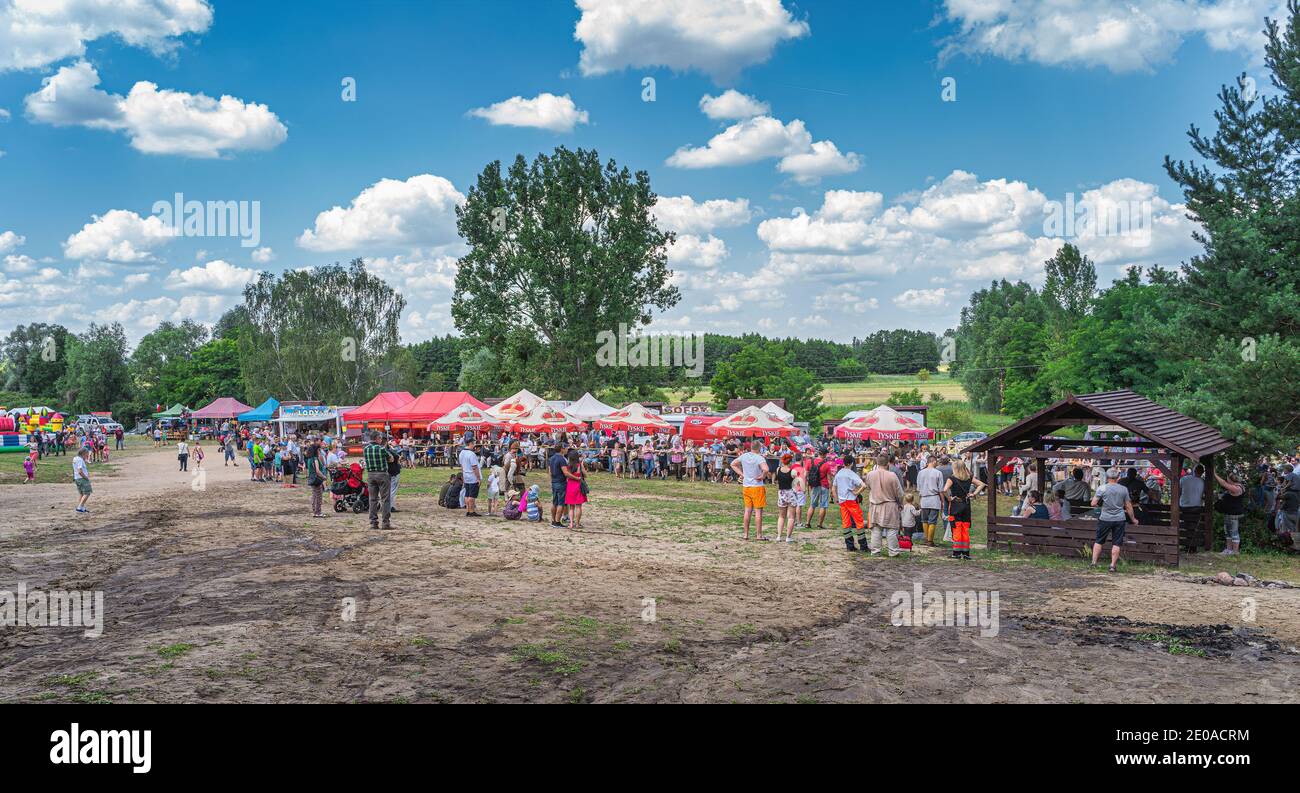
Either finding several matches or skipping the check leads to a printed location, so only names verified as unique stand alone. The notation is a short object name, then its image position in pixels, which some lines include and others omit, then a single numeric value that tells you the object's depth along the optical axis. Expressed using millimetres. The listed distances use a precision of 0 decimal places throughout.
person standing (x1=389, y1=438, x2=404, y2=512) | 16109
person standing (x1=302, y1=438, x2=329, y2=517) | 17172
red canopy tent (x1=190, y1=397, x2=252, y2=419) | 53812
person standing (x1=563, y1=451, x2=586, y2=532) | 15875
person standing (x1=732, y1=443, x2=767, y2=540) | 14469
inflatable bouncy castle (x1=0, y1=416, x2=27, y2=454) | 39500
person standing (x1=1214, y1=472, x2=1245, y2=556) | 13969
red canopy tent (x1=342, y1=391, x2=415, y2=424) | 36656
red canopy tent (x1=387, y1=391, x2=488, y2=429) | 35219
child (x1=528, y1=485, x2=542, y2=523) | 17078
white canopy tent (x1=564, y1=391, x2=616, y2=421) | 35131
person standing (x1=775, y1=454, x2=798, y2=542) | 14891
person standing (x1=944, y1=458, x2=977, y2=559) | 13211
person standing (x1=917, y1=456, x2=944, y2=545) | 13750
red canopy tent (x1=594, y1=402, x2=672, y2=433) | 32188
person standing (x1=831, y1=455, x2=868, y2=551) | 13945
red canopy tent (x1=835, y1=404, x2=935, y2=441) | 26484
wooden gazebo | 12844
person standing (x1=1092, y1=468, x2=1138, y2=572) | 12047
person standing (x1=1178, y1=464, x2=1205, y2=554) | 14180
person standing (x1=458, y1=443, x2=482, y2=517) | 17850
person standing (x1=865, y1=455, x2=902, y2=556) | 13094
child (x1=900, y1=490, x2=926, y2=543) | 13945
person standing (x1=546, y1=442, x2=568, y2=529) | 15727
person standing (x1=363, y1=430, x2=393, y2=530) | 15328
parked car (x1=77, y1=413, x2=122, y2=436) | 48881
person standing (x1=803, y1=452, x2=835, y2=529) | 16859
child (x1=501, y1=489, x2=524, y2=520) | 17188
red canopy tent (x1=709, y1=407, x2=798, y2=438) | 28247
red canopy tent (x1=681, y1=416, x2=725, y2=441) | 32719
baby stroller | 18344
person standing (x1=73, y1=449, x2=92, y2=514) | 17875
